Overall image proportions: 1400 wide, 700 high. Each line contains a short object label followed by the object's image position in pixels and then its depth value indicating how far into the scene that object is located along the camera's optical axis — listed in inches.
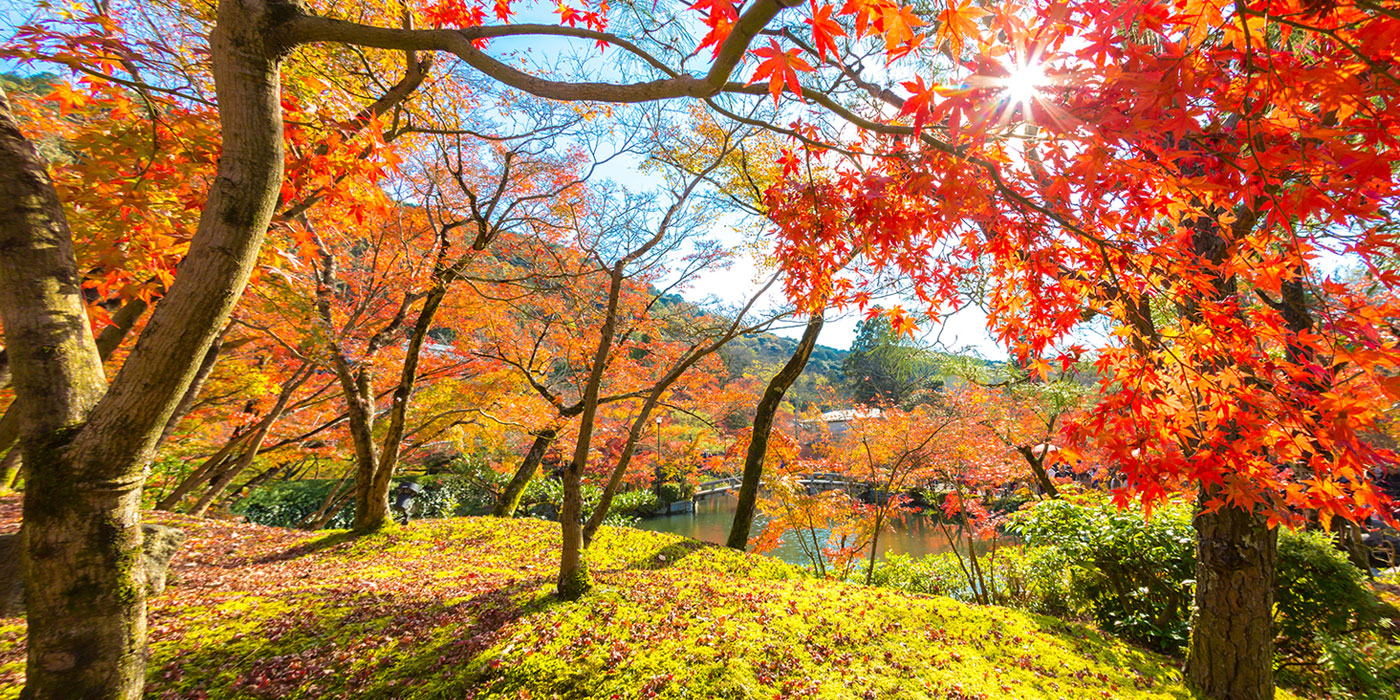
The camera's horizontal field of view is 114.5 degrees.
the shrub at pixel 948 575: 229.0
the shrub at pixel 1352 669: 110.6
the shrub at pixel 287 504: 380.2
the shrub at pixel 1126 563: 149.7
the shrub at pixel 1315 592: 130.1
